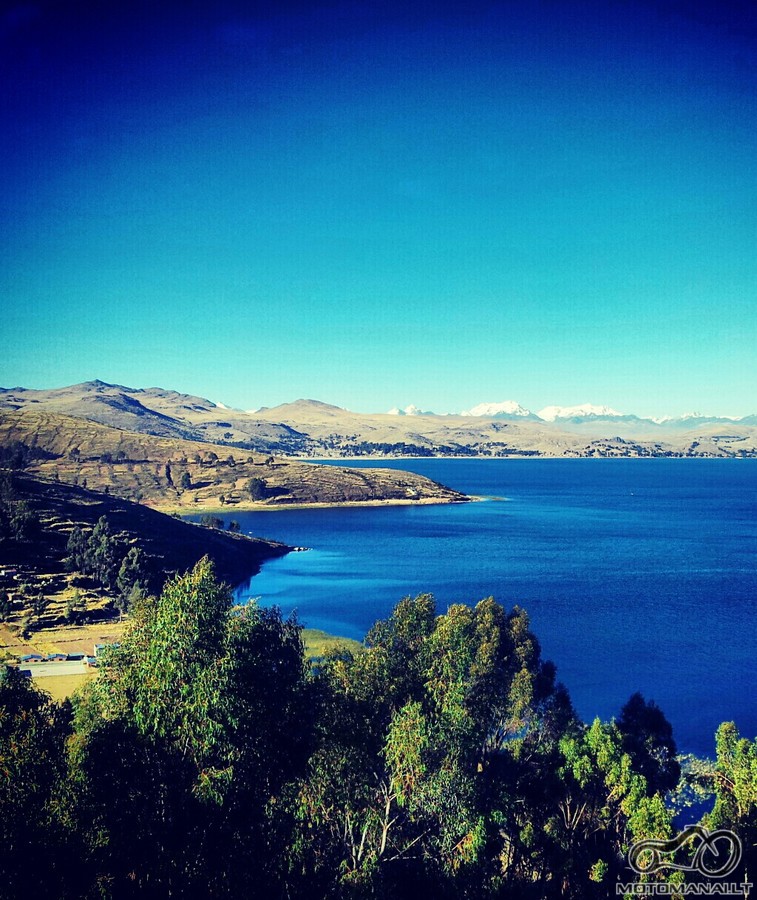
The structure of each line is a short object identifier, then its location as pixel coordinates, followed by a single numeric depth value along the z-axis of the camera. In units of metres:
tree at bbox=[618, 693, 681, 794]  37.09
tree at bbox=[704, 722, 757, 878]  27.73
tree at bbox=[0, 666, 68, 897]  17.70
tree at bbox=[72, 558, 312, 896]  19.53
